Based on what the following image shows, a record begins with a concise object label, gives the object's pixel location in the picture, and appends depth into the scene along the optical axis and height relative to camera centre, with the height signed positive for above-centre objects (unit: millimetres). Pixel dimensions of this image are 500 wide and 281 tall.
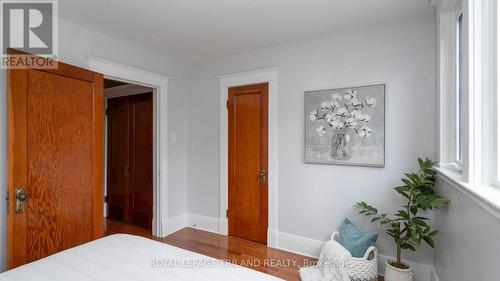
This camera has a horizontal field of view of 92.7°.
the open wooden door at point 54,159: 1784 -168
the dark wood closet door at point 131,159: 3547 -315
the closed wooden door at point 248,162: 3017 -290
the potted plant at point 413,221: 1843 -660
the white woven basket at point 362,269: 2074 -1129
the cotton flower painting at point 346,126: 2355 +140
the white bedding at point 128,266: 1175 -678
